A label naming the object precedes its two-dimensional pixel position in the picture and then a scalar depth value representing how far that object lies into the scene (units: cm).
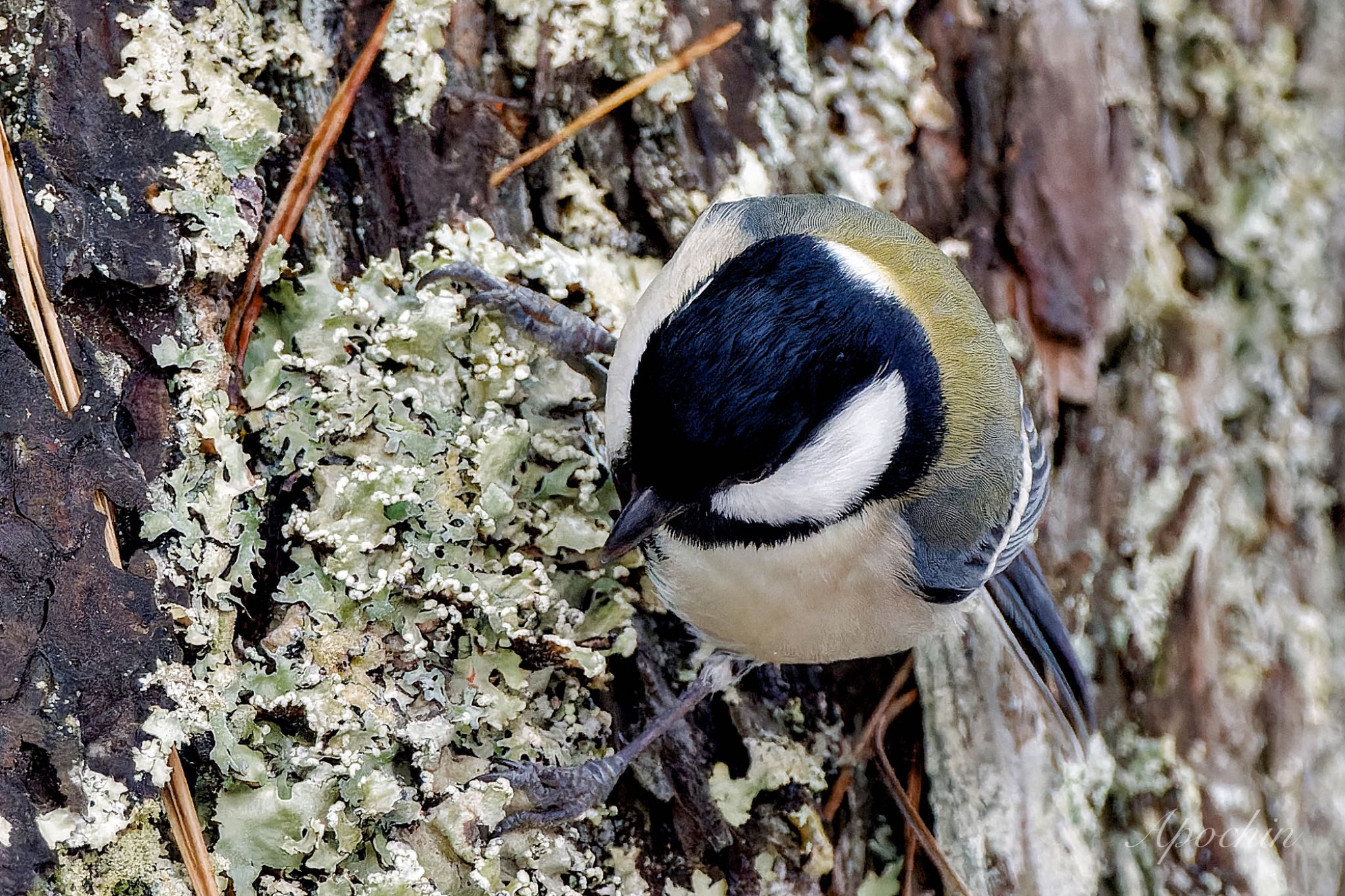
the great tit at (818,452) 200
